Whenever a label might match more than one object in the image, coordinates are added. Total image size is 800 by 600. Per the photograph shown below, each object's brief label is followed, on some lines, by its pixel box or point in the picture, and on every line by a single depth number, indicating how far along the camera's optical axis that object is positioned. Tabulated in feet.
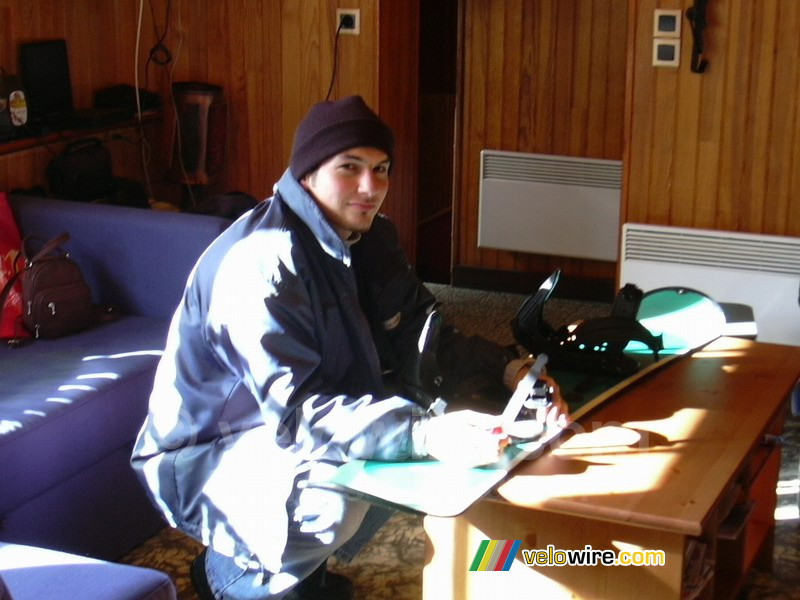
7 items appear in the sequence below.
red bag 10.82
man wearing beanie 7.02
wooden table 6.23
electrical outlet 14.48
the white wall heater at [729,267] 12.71
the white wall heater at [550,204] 15.93
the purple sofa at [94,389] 8.80
